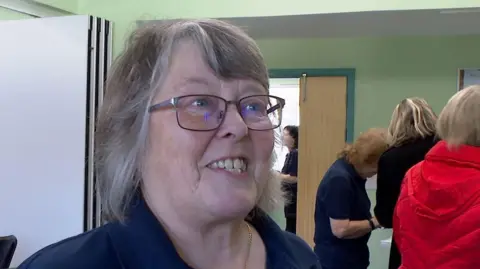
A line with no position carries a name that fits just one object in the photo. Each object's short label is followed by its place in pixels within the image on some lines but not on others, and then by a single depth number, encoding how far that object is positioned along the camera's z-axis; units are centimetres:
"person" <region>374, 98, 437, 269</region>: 252
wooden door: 488
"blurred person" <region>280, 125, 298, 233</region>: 536
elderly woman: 93
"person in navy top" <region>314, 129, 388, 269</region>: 264
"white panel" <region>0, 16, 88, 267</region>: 274
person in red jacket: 196
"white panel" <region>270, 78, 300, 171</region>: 575
